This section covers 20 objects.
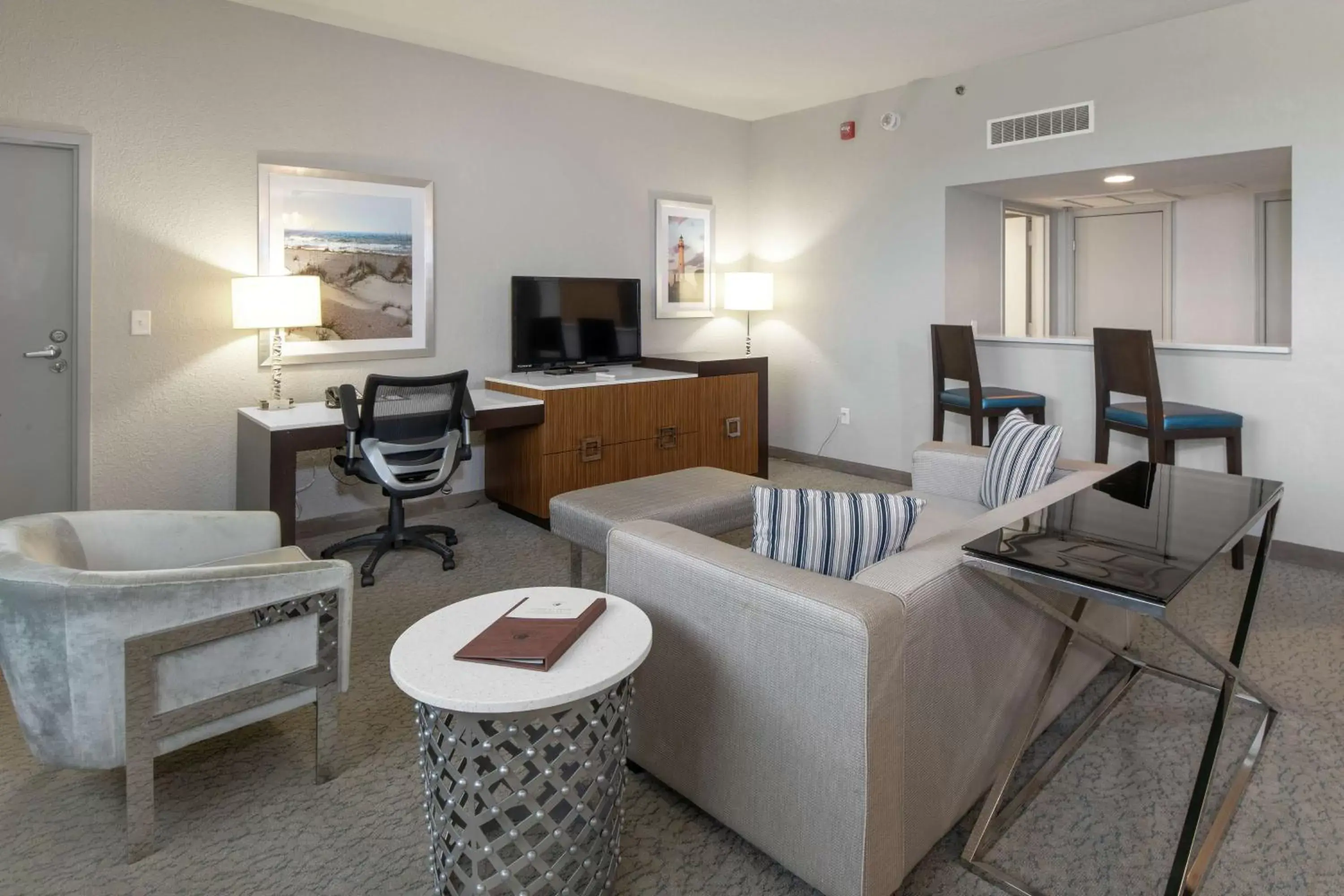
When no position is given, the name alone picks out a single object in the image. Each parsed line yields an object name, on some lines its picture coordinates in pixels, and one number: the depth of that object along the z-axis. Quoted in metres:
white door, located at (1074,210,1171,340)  6.20
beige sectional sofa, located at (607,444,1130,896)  1.44
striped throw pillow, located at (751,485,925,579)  1.76
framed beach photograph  3.91
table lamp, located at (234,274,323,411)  3.58
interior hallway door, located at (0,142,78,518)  3.32
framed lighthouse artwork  5.51
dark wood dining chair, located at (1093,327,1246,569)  3.60
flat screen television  4.70
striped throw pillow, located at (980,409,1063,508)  2.61
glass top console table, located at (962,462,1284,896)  1.47
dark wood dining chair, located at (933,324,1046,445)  4.42
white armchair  1.65
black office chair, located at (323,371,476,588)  3.46
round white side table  1.40
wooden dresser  4.29
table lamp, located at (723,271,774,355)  5.71
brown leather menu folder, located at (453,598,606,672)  1.47
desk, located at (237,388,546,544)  3.36
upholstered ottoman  2.79
